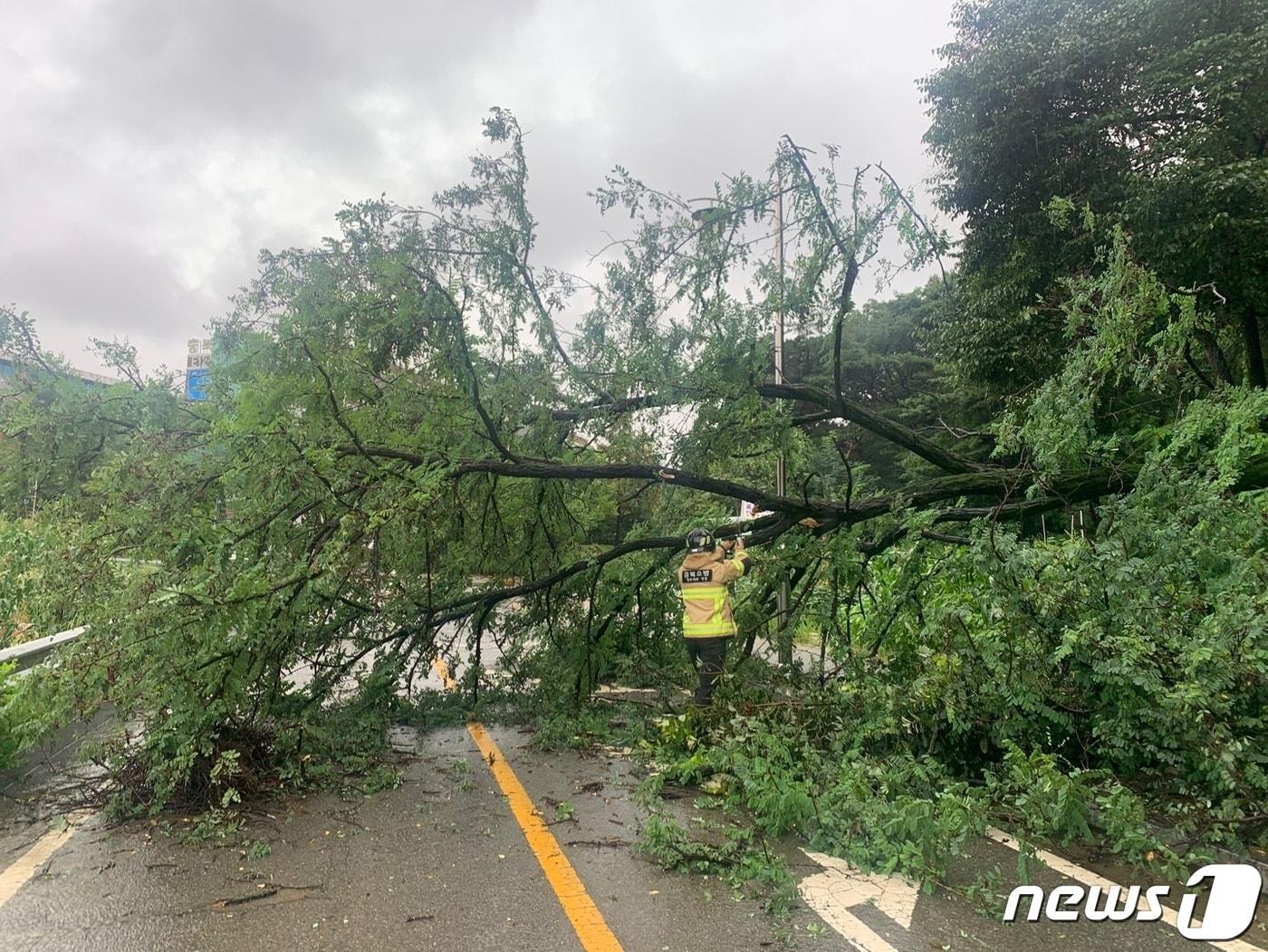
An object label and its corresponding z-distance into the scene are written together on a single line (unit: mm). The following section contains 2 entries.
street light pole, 6391
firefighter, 6574
